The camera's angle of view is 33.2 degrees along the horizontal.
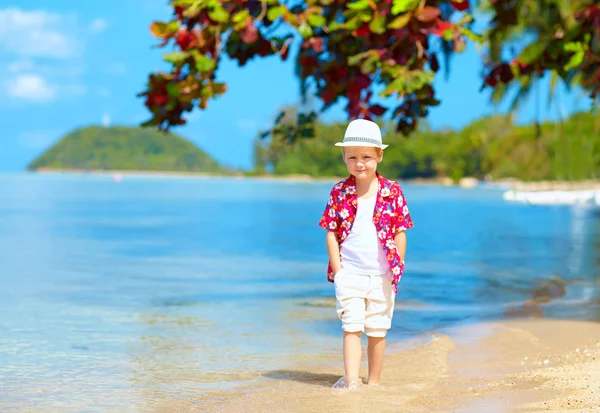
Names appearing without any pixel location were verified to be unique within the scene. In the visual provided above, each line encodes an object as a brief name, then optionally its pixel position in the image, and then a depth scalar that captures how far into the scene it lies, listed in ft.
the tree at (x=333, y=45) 21.26
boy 17.28
